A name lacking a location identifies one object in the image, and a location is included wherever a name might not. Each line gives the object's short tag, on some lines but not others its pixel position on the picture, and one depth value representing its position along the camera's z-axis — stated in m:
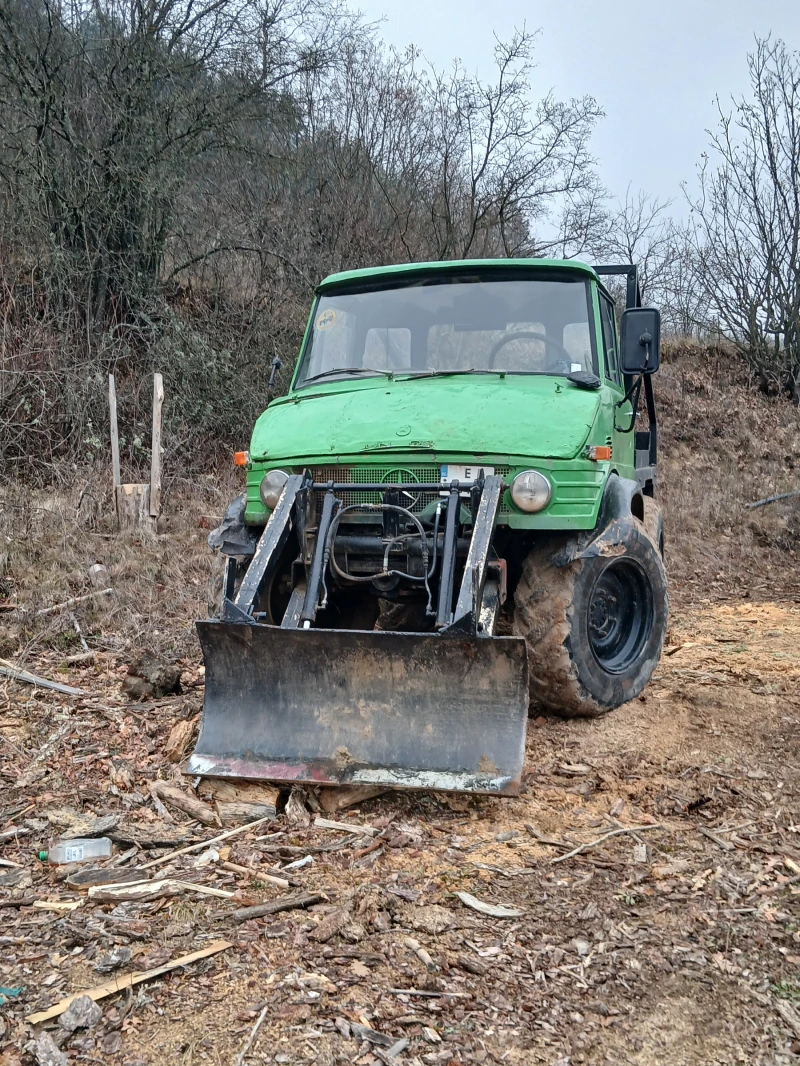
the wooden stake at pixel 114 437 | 9.27
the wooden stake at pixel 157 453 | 9.31
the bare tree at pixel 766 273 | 15.90
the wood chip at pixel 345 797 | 3.83
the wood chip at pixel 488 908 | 2.96
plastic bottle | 3.40
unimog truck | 3.86
